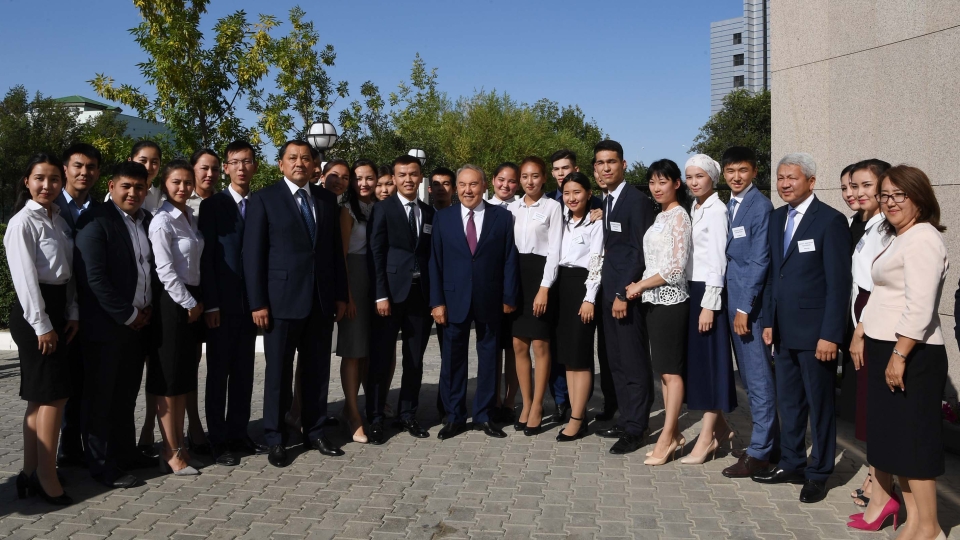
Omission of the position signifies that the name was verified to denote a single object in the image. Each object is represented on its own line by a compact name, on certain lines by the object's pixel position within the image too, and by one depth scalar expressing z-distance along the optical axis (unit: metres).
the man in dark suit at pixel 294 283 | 5.80
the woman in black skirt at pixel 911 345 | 4.06
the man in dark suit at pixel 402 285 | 6.47
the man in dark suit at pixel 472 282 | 6.43
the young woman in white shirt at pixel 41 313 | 4.73
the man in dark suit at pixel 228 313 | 5.80
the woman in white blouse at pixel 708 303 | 5.59
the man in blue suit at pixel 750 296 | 5.36
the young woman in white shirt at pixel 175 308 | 5.38
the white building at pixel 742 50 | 90.44
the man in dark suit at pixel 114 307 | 5.07
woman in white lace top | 5.68
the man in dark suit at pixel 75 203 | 5.54
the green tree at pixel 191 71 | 12.77
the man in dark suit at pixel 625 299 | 6.02
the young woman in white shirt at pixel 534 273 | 6.53
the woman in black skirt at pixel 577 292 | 6.29
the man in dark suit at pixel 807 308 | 4.93
